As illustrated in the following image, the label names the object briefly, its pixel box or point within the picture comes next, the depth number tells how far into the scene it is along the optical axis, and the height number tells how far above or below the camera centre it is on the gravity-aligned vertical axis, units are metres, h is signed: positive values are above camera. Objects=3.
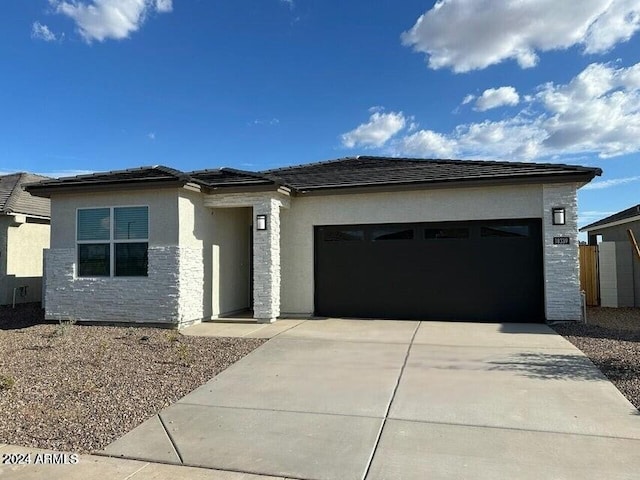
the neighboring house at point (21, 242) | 14.52 +0.79
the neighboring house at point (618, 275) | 13.65 -0.38
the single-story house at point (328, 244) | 10.39 +0.50
